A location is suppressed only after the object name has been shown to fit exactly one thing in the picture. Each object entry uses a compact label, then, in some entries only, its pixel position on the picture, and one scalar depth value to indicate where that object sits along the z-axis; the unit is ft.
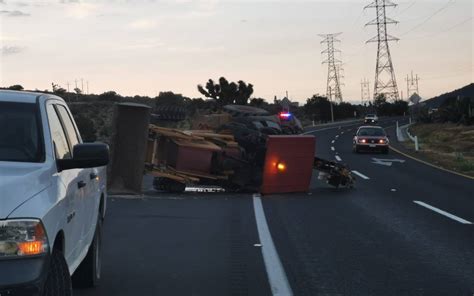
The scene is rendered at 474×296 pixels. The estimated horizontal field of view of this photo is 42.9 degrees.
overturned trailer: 49.49
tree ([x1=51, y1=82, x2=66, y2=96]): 214.61
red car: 108.88
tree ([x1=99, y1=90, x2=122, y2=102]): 313.59
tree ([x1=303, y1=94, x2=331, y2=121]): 363.35
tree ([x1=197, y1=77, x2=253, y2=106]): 216.95
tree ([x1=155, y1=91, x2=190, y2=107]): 303.60
